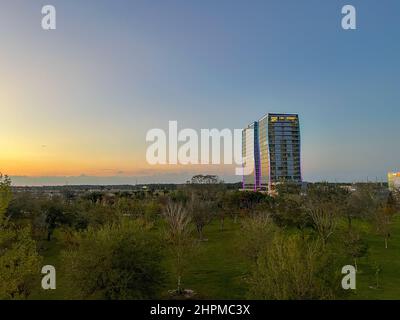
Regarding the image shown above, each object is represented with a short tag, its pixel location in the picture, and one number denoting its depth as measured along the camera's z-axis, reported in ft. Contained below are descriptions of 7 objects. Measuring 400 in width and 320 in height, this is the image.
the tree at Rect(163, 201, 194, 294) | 117.57
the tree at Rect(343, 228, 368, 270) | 128.88
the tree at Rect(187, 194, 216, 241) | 219.00
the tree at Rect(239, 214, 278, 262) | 127.65
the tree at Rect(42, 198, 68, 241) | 204.28
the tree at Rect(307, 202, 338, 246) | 170.60
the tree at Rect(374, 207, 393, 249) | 185.26
